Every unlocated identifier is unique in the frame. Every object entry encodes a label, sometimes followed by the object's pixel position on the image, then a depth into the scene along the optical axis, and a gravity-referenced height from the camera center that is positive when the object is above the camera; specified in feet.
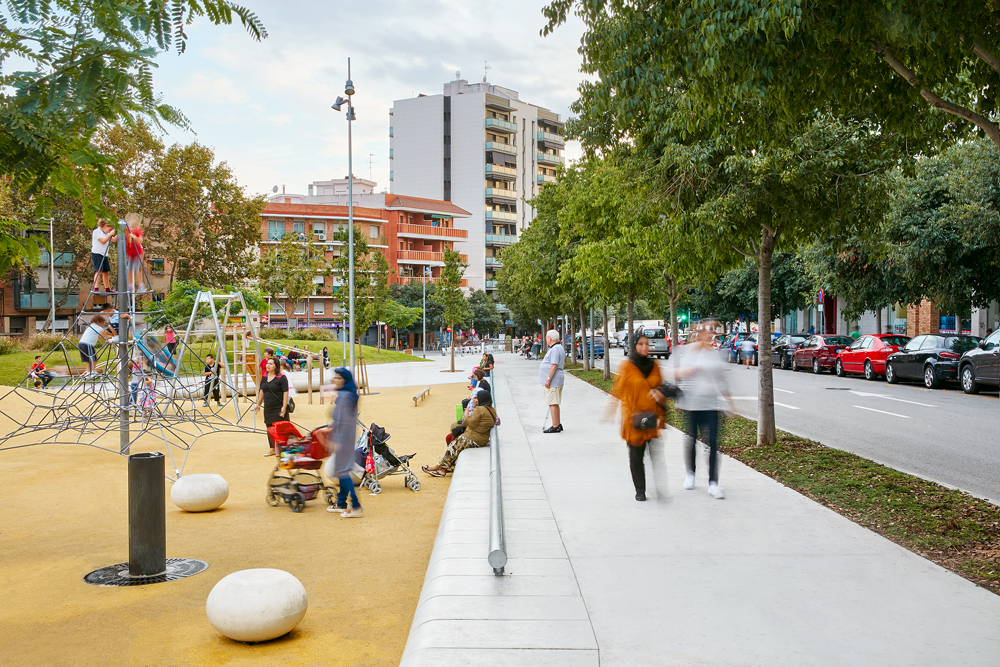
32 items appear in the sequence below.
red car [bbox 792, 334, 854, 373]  103.04 -4.37
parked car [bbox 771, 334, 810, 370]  118.21 -4.35
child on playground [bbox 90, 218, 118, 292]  36.25 +3.12
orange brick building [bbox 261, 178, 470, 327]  244.01 +30.62
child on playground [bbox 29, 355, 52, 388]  78.57 -6.04
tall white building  301.84 +63.62
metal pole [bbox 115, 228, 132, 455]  36.19 -1.32
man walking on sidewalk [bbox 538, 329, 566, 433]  46.85 -3.31
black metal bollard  22.06 -5.63
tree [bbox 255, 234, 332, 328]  182.09 +11.47
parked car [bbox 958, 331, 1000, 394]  66.64 -4.04
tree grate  22.49 -7.58
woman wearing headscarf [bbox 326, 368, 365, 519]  29.60 -4.02
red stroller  32.32 -6.21
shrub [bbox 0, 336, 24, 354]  116.06 -4.00
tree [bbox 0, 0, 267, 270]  14.46 +4.55
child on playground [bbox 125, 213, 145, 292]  36.76 +3.20
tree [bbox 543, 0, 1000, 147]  19.71 +7.57
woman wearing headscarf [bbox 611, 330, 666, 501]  26.99 -3.13
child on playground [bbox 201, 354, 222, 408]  62.34 -4.55
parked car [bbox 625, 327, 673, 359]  144.05 -4.94
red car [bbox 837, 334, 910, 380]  88.58 -3.95
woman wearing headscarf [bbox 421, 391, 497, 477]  39.55 -5.87
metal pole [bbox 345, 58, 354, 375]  77.56 +11.68
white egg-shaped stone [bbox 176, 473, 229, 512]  31.40 -6.97
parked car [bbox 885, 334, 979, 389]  75.20 -3.89
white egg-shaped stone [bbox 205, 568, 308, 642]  17.22 -6.38
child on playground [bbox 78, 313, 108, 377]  45.74 -1.13
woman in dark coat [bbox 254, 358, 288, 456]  44.88 -4.53
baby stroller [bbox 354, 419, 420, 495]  35.37 -6.65
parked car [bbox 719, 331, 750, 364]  138.06 -4.77
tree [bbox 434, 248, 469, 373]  150.92 +5.75
